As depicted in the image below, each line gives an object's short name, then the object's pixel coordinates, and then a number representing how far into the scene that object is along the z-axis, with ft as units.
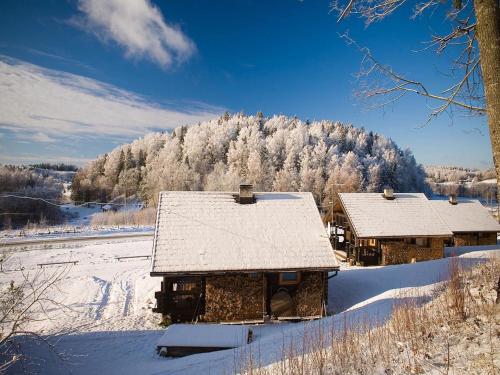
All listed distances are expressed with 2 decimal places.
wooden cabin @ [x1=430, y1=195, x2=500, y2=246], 95.04
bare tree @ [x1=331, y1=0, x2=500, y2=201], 14.43
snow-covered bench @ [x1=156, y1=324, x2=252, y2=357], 30.86
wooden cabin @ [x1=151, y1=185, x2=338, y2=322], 42.39
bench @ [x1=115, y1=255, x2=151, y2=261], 77.16
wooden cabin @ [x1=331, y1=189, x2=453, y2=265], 71.20
